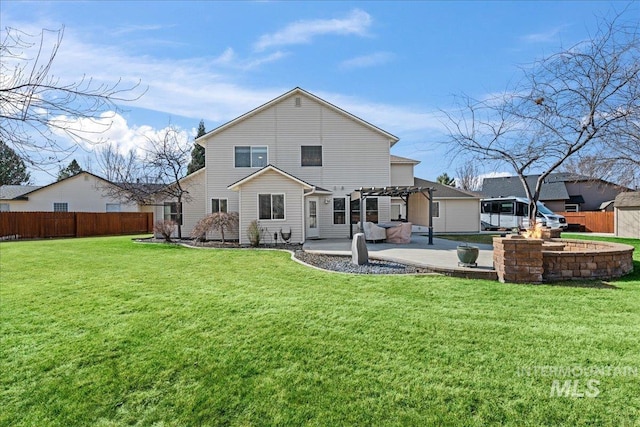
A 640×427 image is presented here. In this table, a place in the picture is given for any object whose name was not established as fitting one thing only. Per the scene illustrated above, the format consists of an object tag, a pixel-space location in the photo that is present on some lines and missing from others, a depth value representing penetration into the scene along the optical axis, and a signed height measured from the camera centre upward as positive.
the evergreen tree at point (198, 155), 42.75 +7.59
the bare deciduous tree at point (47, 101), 2.82 +0.98
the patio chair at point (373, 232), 14.60 -0.62
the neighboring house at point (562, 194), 32.75 +2.00
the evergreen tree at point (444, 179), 44.54 +4.64
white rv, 24.52 +0.05
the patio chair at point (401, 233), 14.66 -0.67
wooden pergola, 14.86 +1.14
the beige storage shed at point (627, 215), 19.09 -0.03
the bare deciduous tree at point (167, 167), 19.81 +2.95
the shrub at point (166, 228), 17.77 -0.46
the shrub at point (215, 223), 16.73 -0.22
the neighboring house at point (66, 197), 28.53 +1.83
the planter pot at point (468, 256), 8.16 -0.91
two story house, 18.66 +3.32
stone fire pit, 7.26 -1.00
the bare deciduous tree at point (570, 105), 9.95 +3.58
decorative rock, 9.60 -0.92
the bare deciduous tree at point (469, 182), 45.99 +4.48
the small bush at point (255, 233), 15.90 -0.67
